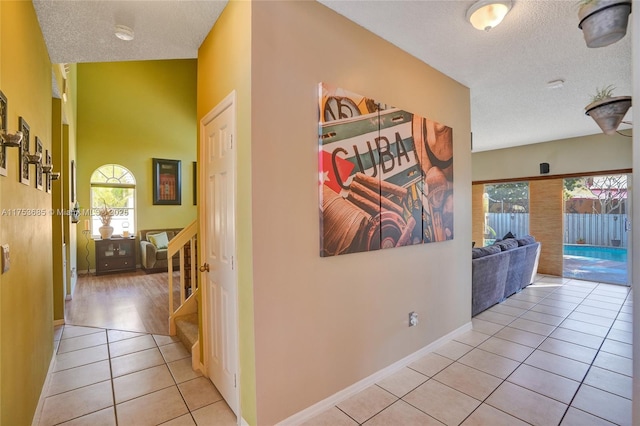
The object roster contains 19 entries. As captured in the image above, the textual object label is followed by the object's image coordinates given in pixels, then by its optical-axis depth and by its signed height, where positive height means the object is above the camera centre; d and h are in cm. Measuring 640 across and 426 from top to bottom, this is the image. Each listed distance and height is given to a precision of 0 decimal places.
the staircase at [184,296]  316 -93
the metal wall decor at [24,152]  167 +35
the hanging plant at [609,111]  147 +50
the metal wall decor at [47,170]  227 +33
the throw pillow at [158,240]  658 -61
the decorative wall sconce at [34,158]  173 +32
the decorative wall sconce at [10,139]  131 +33
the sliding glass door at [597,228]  543 -35
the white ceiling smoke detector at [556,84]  321 +137
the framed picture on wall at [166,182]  717 +74
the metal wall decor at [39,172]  207 +29
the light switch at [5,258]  137 -21
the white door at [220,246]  195 -24
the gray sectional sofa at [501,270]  372 -84
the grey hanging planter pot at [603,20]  118 +77
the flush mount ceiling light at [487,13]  197 +132
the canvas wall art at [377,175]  201 +28
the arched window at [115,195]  660 +40
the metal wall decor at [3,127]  135 +40
